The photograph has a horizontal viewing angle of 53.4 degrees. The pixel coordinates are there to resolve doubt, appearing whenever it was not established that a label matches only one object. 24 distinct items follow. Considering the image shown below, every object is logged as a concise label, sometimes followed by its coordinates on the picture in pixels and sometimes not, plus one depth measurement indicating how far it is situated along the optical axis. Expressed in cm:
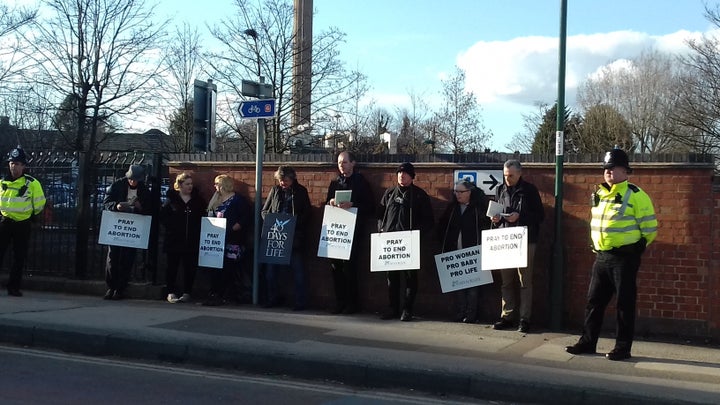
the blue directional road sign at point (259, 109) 1033
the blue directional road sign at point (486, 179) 935
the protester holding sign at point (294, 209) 1012
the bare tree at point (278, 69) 1955
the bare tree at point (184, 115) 2800
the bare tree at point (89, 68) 1939
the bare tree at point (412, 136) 2922
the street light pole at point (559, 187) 873
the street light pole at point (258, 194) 1033
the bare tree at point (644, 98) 4138
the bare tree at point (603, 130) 4297
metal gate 1130
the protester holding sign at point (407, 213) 941
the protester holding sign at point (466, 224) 923
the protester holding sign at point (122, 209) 1088
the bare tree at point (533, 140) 4601
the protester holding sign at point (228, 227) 1050
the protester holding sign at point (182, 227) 1066
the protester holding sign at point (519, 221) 867
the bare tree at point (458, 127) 3008
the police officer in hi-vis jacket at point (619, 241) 730
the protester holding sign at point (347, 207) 980
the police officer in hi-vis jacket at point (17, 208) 1084
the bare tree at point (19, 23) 2067
